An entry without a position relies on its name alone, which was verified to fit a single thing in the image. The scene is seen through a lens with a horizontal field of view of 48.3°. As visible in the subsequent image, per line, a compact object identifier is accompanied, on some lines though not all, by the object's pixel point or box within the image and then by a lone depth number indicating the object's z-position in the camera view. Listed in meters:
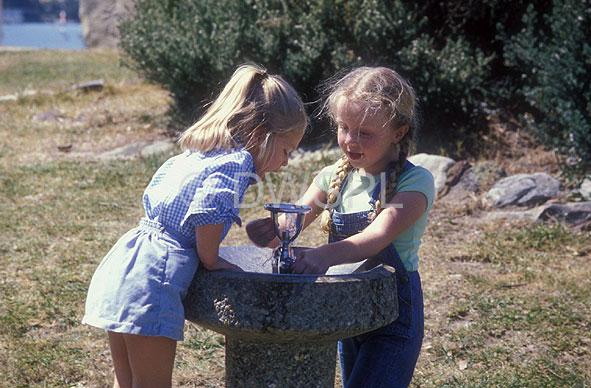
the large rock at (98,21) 16.73
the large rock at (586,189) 5.67
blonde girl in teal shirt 2.26
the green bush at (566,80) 5.76
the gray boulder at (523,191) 5.76
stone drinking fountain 1.94
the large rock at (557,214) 5.36
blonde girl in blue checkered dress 2.02
